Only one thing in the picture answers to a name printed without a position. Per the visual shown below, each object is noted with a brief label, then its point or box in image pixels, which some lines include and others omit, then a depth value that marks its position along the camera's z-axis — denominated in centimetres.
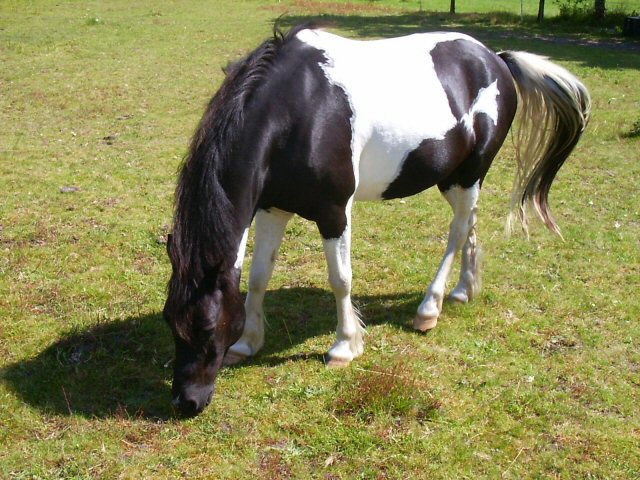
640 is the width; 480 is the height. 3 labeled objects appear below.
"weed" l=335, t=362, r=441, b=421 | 404
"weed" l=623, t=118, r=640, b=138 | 973
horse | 364
